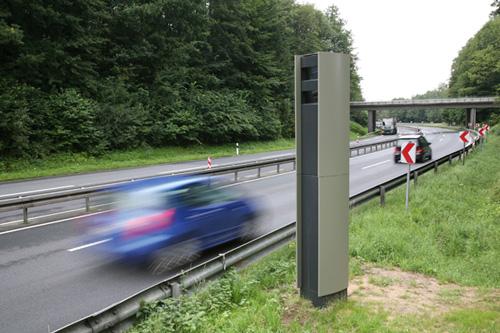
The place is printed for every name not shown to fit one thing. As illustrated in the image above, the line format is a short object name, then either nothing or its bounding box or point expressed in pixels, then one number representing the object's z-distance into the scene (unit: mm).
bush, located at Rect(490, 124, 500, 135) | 42762
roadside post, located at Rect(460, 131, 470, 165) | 20794
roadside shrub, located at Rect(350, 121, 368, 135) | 70138
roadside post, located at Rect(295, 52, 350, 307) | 4156
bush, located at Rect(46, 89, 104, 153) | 19688
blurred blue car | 6641
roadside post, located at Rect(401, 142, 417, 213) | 10239
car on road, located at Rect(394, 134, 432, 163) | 21141
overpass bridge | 58628
